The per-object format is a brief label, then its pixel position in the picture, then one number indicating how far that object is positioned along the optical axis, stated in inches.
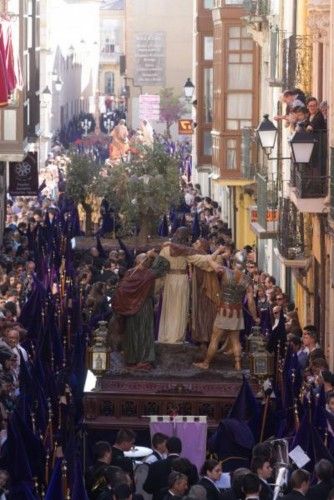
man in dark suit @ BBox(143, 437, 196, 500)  673.4
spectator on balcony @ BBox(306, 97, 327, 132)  1055.0
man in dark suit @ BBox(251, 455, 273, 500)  640.4
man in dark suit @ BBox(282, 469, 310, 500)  600.4
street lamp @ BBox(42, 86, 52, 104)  2725.4
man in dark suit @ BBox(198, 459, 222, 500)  633.0
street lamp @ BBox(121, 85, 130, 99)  4013.3
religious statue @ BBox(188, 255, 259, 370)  888.3
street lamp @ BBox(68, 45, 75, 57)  4045.3
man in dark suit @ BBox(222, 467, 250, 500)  595.5
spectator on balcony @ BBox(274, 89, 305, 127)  1102.4
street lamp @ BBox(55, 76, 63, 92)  3148.1
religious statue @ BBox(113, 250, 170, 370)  896.9
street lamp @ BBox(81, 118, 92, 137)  3875.0
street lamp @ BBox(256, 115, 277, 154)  1190.9
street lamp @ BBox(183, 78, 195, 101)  2203.4
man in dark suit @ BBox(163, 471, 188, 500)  613.0
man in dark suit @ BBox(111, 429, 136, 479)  698.2
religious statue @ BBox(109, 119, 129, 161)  2289.6
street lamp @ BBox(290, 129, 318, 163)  1013.8
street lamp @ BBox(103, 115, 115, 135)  3833.9
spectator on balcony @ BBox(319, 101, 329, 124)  1093.8
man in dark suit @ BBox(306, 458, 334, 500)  606.5
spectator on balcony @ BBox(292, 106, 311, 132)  1055.6
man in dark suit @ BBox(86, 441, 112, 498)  655.1
